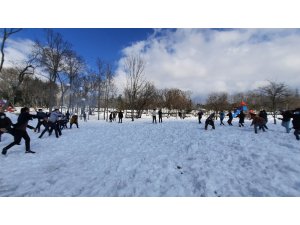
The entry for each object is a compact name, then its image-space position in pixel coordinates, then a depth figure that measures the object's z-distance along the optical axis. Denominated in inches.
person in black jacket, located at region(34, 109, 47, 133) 449.1
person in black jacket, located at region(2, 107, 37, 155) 253.4
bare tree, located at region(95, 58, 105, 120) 1312.7
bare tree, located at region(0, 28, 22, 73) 680.4
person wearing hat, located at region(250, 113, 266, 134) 388.8
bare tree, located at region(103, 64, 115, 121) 1330.8
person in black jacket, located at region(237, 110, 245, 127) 514.6
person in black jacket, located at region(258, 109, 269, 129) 444.0
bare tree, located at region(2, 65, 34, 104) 1381.6
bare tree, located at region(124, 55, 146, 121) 1290.6
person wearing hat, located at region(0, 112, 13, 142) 254.2
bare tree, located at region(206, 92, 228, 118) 1579.4
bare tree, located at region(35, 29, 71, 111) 915.7
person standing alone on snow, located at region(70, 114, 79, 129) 565.6
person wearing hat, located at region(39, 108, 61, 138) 395.7
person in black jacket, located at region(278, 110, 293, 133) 366.0
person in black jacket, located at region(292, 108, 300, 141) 301.4
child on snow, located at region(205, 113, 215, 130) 461.2
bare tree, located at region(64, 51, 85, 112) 1061.2
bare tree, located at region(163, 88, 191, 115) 2224.9
